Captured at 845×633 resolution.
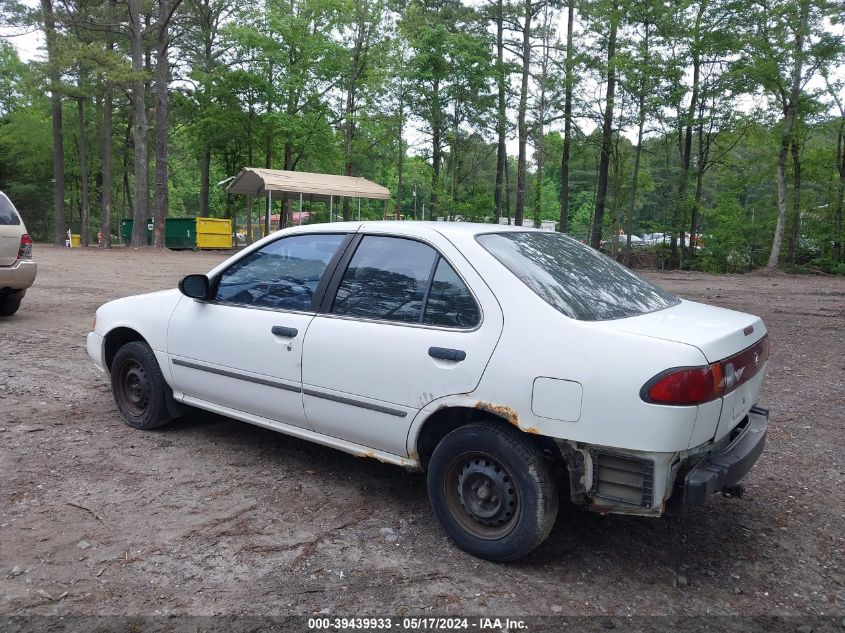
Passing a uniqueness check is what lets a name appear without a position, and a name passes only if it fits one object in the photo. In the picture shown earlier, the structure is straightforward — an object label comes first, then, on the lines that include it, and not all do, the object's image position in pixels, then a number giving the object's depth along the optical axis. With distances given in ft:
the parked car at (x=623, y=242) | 86.94
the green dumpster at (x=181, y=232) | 102.01
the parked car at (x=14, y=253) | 27.86
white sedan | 8.87
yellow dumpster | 102.27
